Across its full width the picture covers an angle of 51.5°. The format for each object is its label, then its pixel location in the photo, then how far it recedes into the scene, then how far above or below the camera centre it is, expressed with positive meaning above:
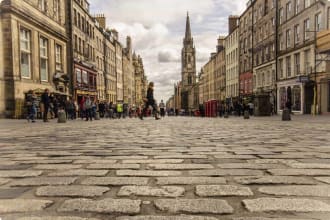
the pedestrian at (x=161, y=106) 33.44 -0.20
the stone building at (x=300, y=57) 29.41 +4.64
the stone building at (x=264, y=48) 40.91 +7.21
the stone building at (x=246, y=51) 50.12 +8.08
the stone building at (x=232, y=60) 58.53 +7.86
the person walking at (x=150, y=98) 18.94 +0.37
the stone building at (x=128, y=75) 80.31 +7.63
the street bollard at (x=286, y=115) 18.98 -0.66
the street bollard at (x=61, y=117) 17.92 -0.60
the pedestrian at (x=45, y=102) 18.19 +0.20
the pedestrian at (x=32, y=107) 17.77 -0.09
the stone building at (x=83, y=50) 36.72 +6.81
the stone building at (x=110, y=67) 57.57 +6.73
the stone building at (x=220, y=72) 68.75 +6.85
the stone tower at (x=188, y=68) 132.75 +14.44
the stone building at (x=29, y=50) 22.23 +4.24
